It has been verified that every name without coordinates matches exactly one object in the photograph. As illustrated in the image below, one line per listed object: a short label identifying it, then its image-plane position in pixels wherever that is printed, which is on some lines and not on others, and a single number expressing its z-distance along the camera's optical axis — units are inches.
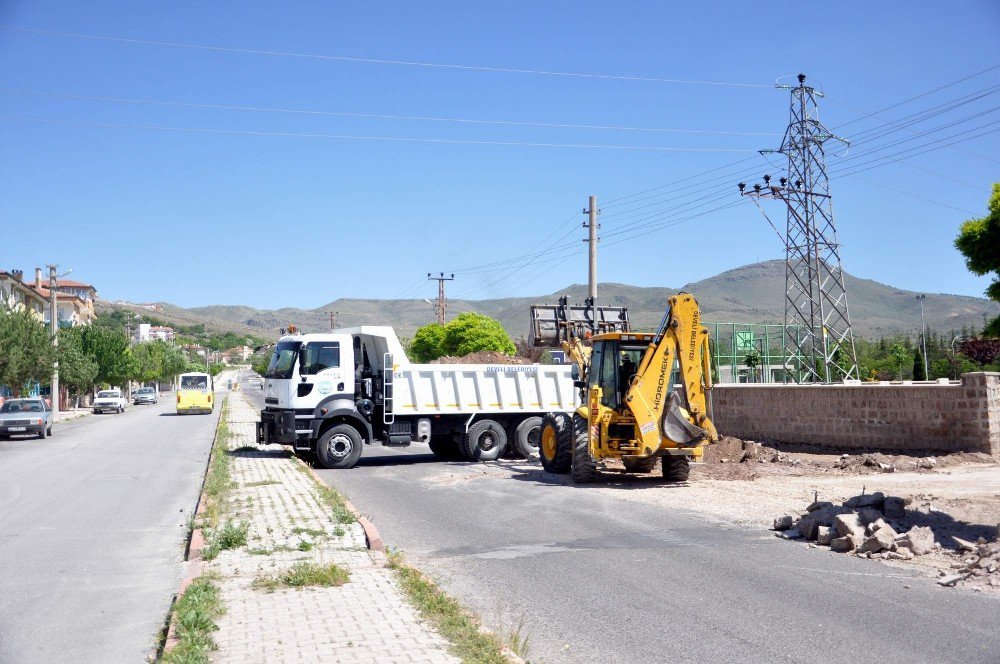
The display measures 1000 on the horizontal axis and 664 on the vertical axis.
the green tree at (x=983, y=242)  390.6
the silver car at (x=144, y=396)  3056.1
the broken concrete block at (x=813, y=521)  417.7
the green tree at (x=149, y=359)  3754.9
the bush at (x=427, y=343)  2879.4
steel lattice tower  1472.7
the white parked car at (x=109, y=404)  2379.4
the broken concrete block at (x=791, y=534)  423.2
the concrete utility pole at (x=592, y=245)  1132.4
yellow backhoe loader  610.5
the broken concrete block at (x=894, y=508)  435.2
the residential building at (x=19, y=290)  2714.1
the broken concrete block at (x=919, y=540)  378.9
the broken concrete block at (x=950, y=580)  327.0
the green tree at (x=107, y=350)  2778.1
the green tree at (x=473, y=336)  2665.1
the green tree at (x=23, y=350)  1652.3
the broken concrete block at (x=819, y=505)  440.9
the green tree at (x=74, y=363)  2199.8
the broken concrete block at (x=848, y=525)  395.2
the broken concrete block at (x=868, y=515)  412.8
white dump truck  778.8
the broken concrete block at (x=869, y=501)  443.8
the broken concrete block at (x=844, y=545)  390.6
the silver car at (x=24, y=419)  1280.1
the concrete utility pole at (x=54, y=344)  1900.6
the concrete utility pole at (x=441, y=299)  3088.1
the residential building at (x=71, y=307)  3469.5
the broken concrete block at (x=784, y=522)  437.1
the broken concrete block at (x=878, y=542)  382.0
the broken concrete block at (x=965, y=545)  371.6
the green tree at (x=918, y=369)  1967.3
